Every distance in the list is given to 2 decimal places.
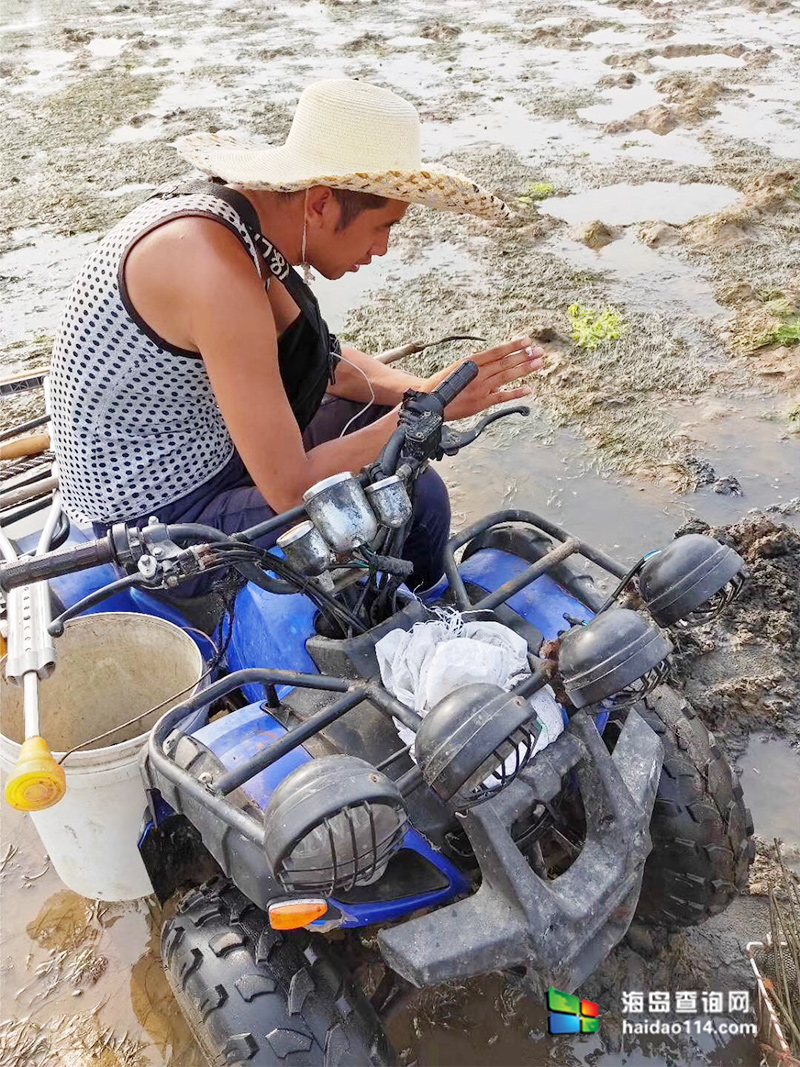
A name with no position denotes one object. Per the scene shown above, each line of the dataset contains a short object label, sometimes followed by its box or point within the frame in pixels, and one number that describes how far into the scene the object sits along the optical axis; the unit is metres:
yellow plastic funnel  1.59
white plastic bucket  1.96
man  1.96
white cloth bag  1.70
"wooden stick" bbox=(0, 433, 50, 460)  3.07
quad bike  1.43
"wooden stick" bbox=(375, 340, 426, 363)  2.95
